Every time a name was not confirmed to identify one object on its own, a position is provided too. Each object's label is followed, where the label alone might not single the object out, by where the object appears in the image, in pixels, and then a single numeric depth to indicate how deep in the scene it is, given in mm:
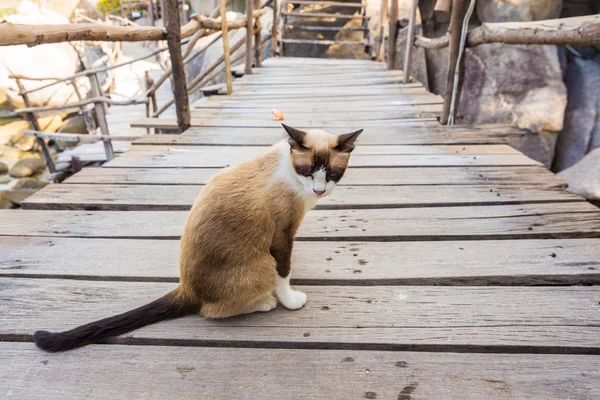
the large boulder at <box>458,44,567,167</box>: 6391
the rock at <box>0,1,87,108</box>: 11086
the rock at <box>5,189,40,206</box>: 6715
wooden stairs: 10148
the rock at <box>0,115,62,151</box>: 10680
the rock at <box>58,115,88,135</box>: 11109
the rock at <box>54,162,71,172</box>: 6812
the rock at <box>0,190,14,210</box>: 6637
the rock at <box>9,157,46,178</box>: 8844
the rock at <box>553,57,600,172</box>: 6461
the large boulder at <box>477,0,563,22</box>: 6574
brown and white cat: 1112
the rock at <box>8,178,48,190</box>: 7309
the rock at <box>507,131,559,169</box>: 6457
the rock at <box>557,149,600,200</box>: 4531
